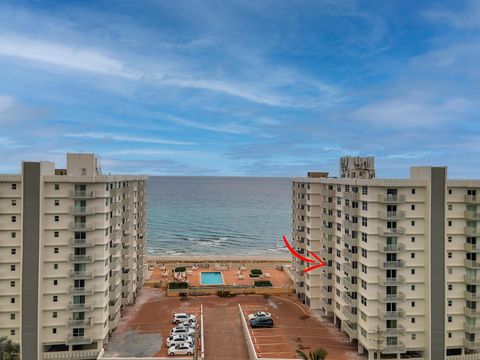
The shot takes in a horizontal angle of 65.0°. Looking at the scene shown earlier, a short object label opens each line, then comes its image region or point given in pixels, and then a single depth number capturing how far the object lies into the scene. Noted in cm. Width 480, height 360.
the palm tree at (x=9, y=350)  3309
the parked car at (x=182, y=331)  4228
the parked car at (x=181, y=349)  3818
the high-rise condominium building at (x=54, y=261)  3669
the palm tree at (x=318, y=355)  3294
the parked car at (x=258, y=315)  4747
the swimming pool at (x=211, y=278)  6500
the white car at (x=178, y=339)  3969
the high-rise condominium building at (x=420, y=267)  3819
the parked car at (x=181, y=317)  4700
